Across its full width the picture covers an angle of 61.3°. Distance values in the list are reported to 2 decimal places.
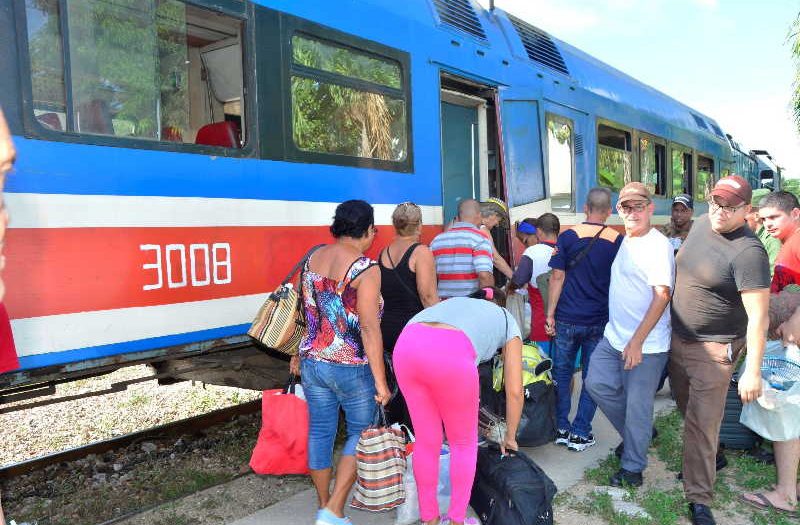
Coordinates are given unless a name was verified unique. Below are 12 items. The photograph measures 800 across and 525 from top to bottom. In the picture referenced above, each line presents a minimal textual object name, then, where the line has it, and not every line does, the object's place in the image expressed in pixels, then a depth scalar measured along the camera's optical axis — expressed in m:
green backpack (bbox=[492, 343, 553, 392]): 4.30
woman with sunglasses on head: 3.89
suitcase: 4.54
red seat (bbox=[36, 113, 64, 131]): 2.93
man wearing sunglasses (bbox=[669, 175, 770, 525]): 3.16
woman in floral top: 3.18
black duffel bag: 3.12
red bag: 3.50
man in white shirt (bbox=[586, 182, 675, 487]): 3.64
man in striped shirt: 4.51
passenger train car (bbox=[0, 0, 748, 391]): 2.91
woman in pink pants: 2.88
